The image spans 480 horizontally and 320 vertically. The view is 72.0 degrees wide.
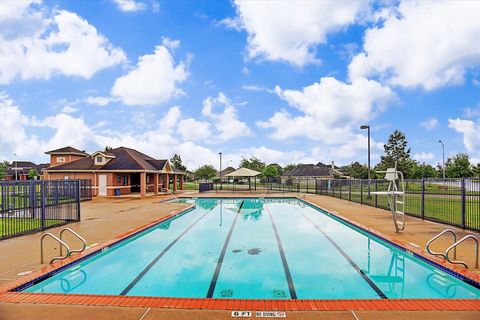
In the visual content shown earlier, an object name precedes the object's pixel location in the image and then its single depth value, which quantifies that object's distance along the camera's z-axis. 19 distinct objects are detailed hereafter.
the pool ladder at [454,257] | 6.29
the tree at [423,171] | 56.51
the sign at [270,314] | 4.19
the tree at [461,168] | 48.91
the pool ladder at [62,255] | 6.78
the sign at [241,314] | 4.19
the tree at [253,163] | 86.36
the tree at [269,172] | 73.94
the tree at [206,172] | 76.18
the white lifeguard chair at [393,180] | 10.18
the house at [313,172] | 70.79
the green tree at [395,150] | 56.03
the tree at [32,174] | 65.75
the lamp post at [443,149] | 43.40
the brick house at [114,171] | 28.75
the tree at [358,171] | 61.03
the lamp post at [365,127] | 20.50
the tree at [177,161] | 75.31
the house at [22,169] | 70.07
